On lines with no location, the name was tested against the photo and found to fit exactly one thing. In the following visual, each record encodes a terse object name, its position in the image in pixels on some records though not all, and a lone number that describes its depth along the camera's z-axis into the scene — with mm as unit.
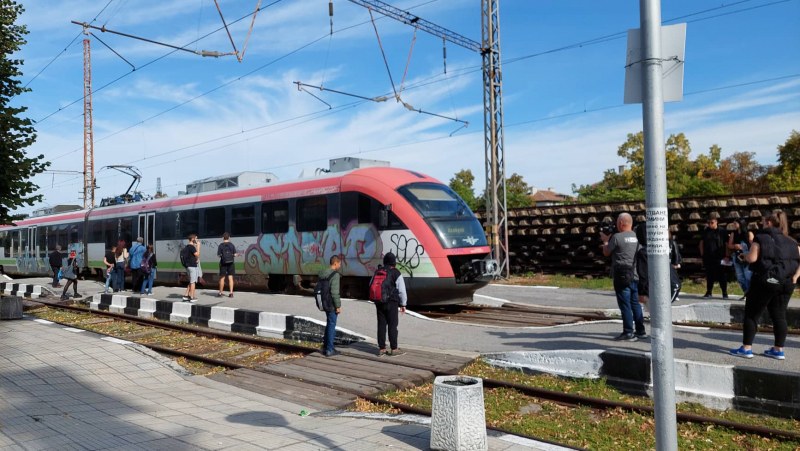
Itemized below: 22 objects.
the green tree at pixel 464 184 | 63375
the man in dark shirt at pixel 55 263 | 22219
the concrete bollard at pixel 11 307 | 14109
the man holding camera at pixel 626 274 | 8320
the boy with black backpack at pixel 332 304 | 8938
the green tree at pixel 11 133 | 13586
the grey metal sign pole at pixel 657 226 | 3641
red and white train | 12430
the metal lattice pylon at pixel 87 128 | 38531
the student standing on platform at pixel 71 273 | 18766
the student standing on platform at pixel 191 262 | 15023
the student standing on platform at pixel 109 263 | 18995
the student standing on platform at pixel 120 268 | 19016
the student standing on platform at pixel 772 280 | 6961
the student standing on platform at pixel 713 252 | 12945
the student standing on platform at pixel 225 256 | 14961
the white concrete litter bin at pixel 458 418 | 4895
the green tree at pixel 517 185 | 67531
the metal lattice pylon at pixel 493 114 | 19578
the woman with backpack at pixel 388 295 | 8562
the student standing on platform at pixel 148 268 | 17406
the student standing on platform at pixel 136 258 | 17891
